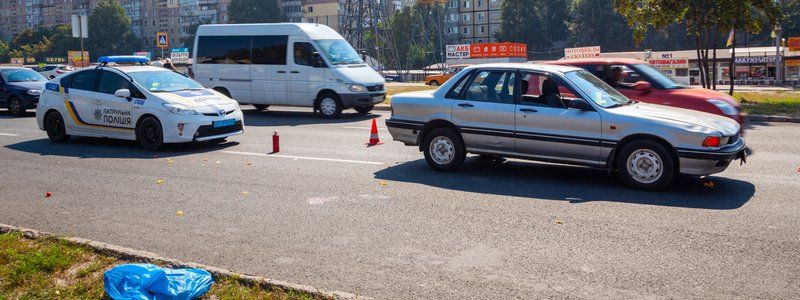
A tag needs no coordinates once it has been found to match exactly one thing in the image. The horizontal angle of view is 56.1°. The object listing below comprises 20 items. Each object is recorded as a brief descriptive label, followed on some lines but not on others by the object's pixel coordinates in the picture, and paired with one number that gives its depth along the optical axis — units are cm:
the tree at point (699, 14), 2194
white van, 1970
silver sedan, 866
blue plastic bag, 514
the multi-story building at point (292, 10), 13462
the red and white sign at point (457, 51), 6669
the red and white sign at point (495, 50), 6488
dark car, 2294
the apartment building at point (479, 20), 11594
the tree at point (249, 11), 12775
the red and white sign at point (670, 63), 6112
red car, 1249
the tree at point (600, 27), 9194
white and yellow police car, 1294
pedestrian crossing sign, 4344
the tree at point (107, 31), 12975
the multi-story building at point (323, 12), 12194
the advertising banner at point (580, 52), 5678
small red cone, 1361
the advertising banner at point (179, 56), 5228
